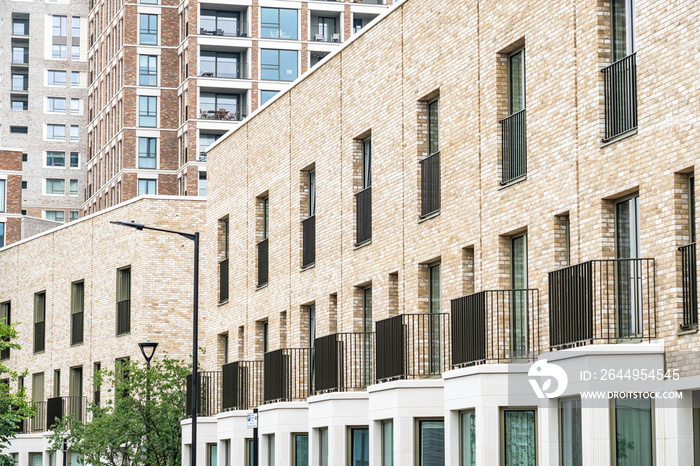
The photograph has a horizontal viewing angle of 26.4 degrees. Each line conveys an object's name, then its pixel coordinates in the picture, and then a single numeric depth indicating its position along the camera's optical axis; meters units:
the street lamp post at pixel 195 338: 35.31
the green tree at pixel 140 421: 43.12
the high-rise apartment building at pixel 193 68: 103.27
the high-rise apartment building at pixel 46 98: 132.38
